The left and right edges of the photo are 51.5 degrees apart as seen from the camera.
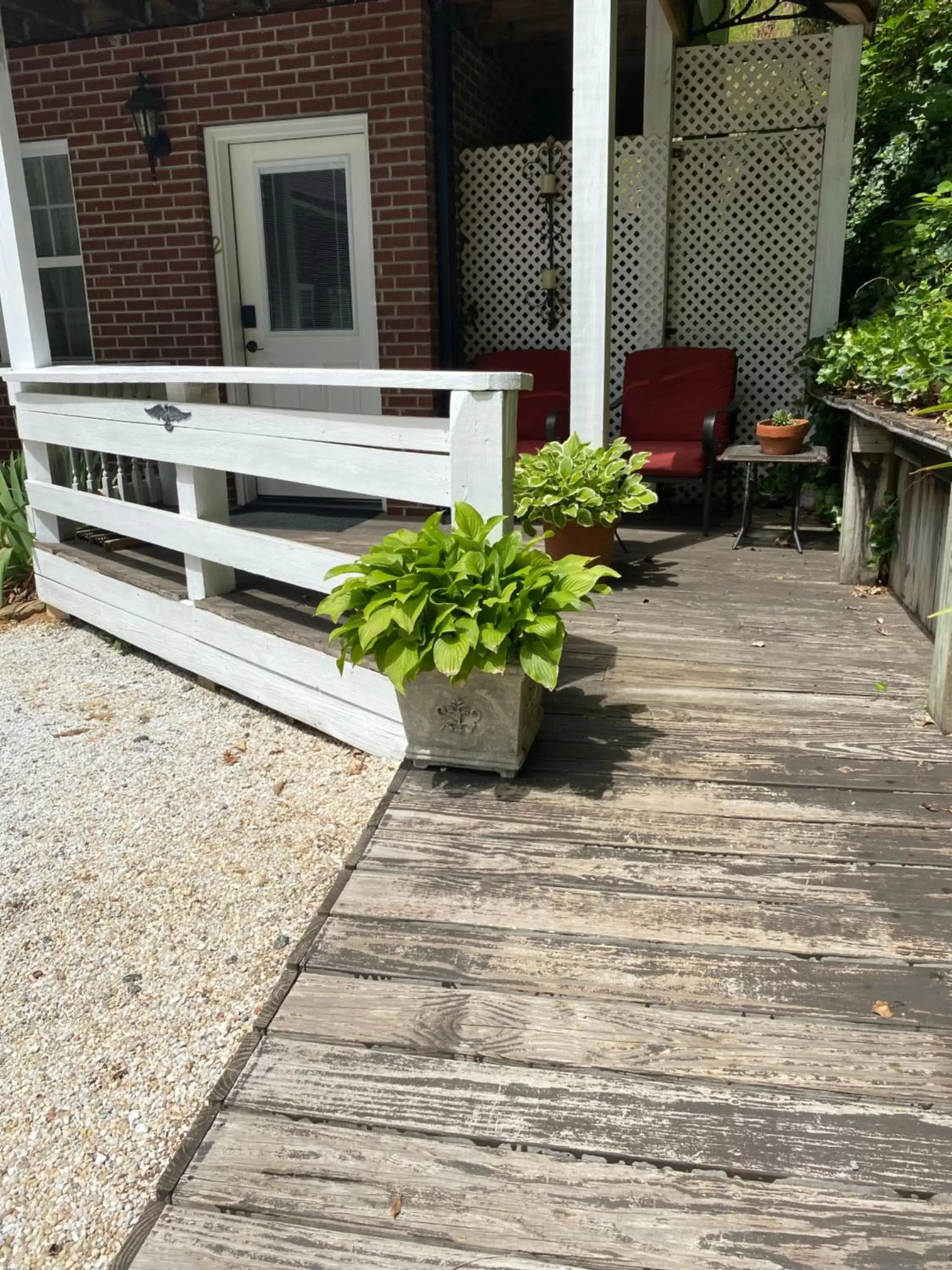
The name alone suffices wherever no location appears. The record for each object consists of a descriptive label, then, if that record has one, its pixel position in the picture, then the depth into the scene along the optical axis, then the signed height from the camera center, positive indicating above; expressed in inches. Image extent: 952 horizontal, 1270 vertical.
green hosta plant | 91.0 -25.9
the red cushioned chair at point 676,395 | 217.2 -17.5
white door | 222.8 +14.3
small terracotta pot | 178.9 -22.0
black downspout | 212.7 +30.3
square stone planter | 95.8 -38.4
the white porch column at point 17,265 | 172.6 +10.9
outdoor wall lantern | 222.5 +45.4
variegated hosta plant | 146.7 -24.4
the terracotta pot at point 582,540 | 151.3 -33.1
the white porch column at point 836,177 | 208.7 +27.2
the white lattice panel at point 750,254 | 219.9 +12.6
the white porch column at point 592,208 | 142.6 +15.2
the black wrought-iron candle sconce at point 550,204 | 225.8 +24.7
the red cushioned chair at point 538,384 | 227.8 -15.3
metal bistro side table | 177.2 -25.6
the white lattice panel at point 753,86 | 213.3 +47.2
